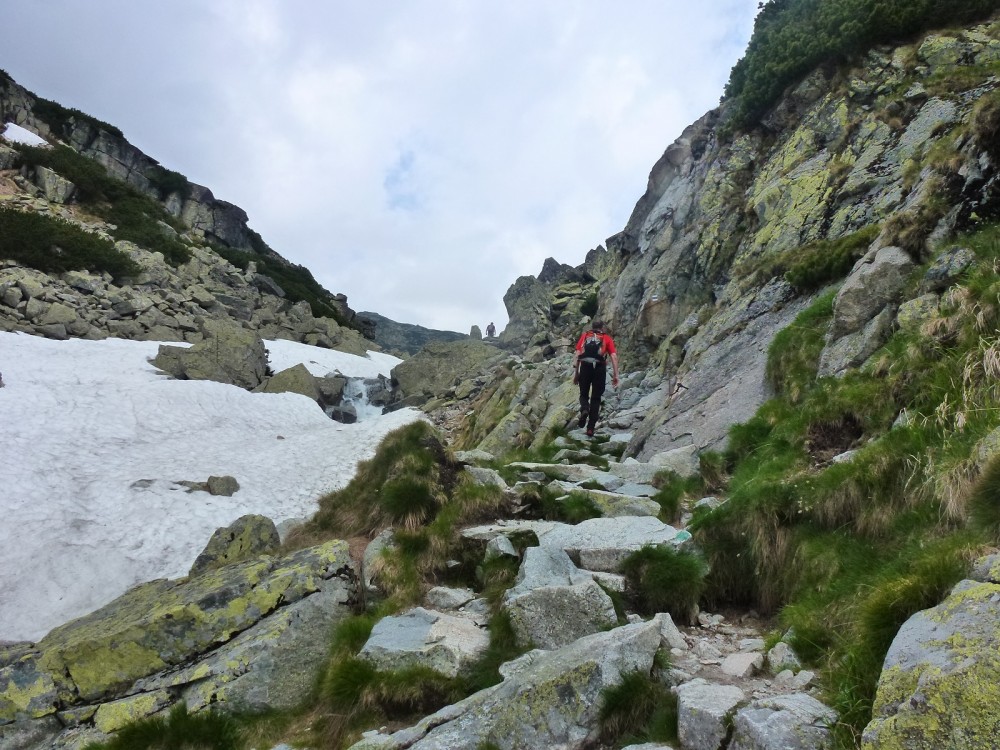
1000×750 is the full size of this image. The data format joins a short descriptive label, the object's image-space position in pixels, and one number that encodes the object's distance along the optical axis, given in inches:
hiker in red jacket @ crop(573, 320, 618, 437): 598.9
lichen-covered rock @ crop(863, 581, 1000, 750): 89.8
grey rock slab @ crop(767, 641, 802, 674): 158.4
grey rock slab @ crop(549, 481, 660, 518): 335.9
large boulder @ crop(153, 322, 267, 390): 1127.6
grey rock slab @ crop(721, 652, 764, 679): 163.2
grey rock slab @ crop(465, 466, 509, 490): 382.4
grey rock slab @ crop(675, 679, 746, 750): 129.2
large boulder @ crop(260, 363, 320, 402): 1248.2
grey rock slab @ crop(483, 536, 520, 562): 281.6
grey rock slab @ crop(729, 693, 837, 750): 114.2
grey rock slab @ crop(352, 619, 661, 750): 155.5
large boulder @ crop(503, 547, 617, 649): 207.0
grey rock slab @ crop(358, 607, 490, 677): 200.2
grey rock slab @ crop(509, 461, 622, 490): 408.9
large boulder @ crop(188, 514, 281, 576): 365.1
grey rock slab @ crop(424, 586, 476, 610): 260.7
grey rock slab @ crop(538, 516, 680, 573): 258.8
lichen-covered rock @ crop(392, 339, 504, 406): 1588.3
